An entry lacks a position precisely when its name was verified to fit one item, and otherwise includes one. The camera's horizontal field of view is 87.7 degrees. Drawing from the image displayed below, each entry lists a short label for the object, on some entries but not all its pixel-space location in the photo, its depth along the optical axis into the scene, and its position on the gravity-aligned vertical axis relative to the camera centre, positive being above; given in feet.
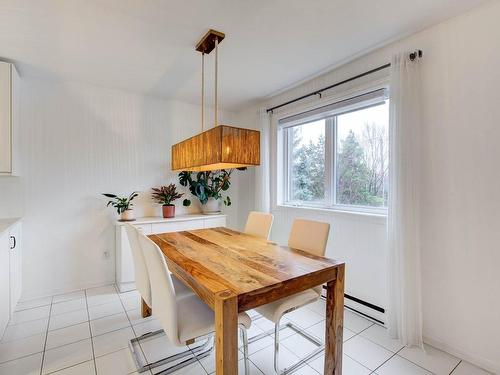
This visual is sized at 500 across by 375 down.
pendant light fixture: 5.39 +0.92
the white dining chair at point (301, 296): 5.38 -2.41
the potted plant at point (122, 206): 10.01 -0.70
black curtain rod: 6.49 +3.35
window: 7.82 +1.13
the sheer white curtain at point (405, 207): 6.37 -0.52
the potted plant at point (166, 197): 11.03 -0.40
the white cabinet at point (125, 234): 9.64 -1.72
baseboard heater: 7.47 -3.67
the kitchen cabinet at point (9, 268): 6.35 -2.18
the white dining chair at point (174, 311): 4.44 -2.39
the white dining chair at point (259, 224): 8.02 -1.19
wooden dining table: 3.84 -1.57
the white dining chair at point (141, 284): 5.72 -2.29
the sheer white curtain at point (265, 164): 11.30 +1.02
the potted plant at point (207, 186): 11.72 +0.08
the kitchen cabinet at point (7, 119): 7.53 +2.04
